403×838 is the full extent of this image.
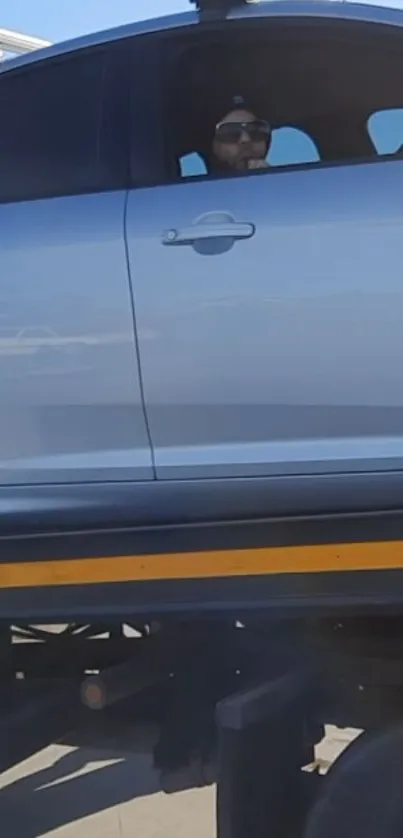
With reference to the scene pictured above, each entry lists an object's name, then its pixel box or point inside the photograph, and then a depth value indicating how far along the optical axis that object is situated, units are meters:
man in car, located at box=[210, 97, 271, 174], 3.01
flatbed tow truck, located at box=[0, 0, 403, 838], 2.21
